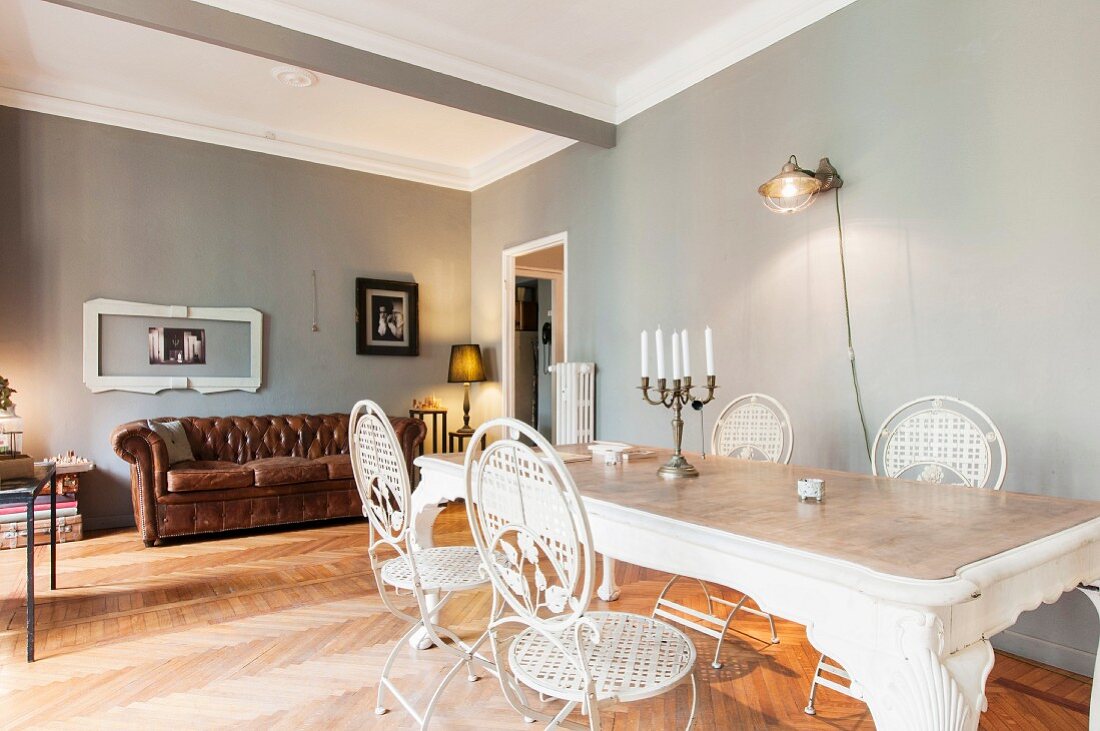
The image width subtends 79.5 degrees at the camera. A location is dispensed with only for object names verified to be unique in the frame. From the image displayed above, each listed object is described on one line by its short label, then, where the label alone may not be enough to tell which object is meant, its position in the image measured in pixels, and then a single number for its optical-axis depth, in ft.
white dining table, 3.59
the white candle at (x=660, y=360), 6.87
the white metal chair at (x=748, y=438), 9.29
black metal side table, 8.00
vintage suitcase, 13.41
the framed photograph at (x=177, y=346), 16.34
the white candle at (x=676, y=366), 6.92
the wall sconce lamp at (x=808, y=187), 10.65
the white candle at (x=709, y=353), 6.97
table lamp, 19.80
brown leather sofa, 13.82
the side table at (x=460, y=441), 19.63
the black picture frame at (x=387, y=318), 19.30
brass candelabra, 6.96
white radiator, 16.05
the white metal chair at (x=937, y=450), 7.11
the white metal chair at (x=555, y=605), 4.40
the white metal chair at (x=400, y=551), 6.34
